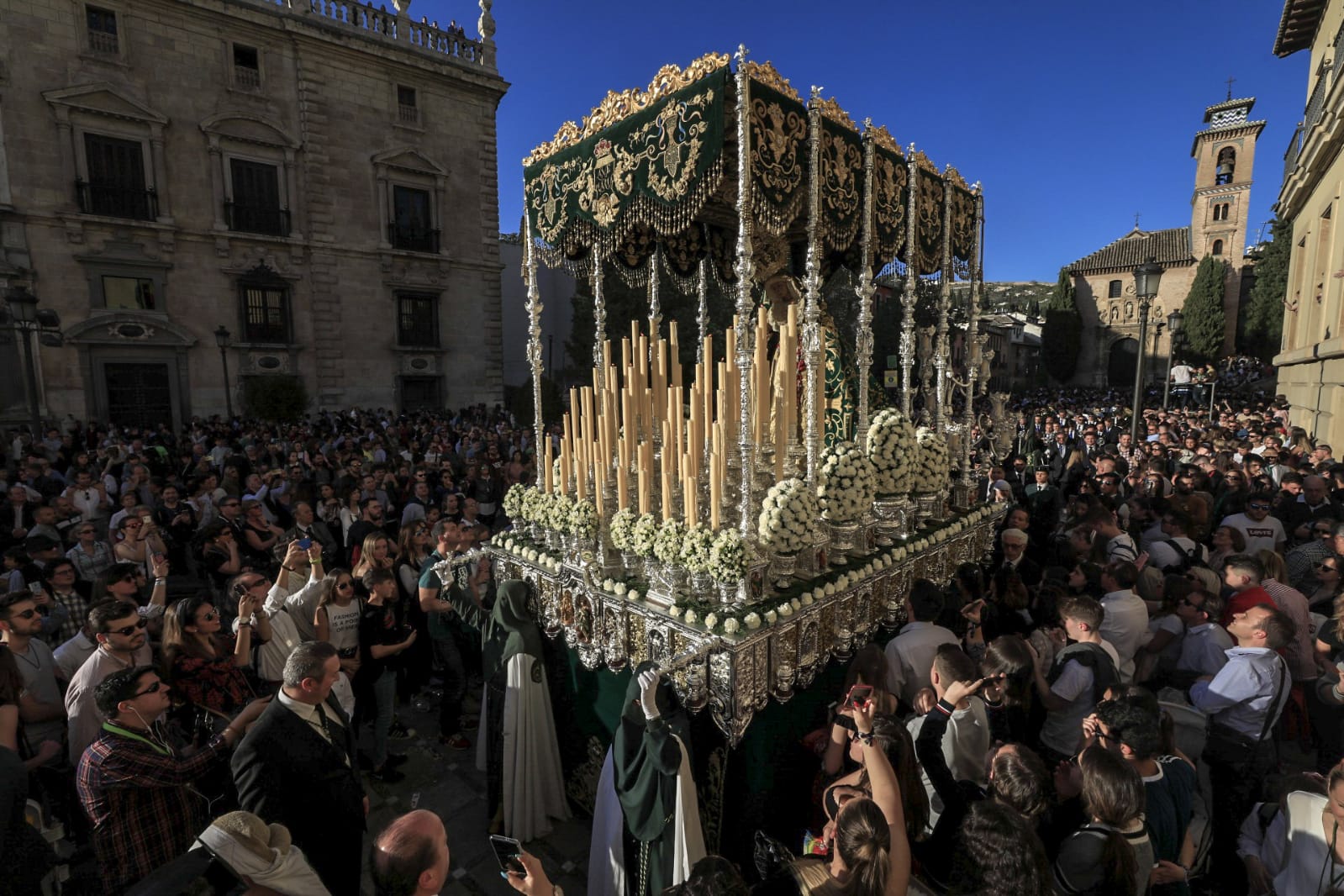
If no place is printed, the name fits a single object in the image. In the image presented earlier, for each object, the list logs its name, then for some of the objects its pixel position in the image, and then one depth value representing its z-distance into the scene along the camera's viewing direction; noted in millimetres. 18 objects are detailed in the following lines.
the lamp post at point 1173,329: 14838
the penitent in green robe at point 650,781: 3217
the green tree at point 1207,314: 39812
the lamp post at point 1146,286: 10195
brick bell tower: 42125
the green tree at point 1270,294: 28481
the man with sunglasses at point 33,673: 3762
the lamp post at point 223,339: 17448
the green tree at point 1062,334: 47125
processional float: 3979
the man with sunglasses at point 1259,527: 6098
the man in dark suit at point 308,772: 2998
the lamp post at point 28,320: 9852
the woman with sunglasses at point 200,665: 3656
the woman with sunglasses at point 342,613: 4703
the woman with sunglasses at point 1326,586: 5098
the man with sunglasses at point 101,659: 3465
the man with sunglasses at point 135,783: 2881
